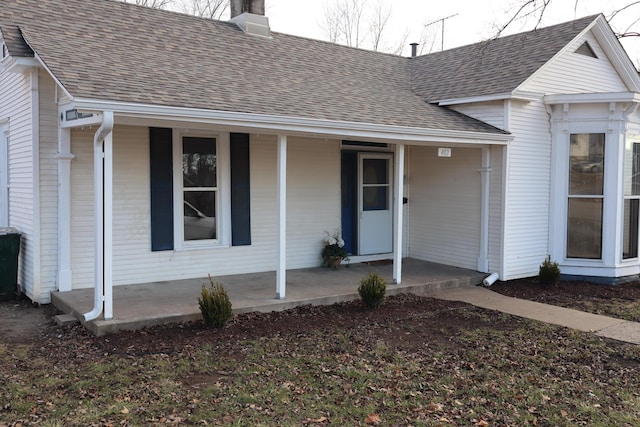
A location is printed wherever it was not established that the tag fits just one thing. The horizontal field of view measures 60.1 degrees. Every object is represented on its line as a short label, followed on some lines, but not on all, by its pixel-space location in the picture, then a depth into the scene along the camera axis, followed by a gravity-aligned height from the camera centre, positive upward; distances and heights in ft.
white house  24.32 +1.97
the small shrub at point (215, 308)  20.86 -4.63
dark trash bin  25.70 -3.67
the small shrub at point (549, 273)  31.17 -4.87
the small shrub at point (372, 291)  24.67 -4.67
